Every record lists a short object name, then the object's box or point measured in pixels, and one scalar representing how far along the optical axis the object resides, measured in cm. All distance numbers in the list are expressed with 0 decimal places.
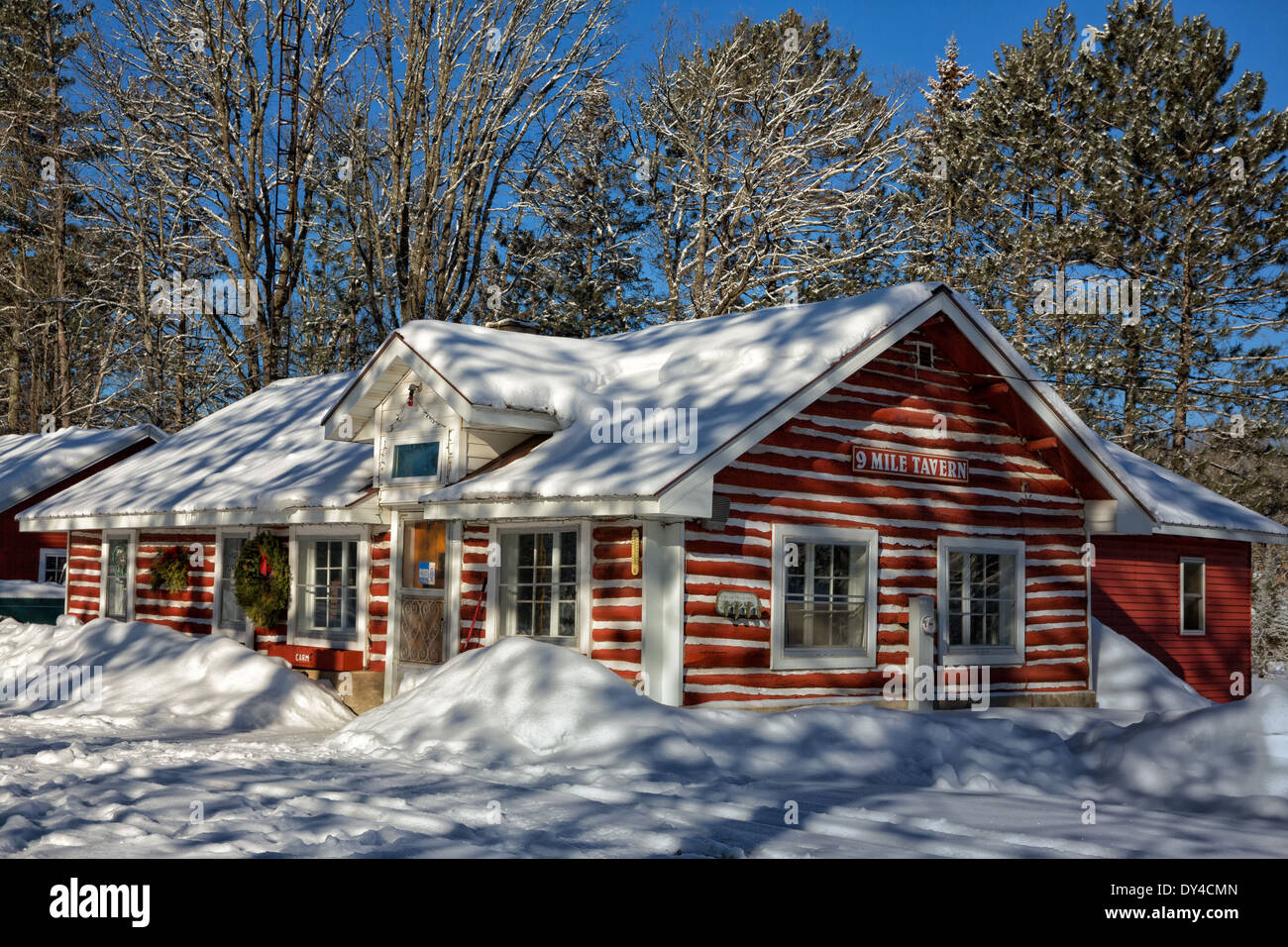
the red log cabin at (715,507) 1314
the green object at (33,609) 2678
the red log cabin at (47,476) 3030
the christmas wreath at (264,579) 1814
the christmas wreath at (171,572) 2042
